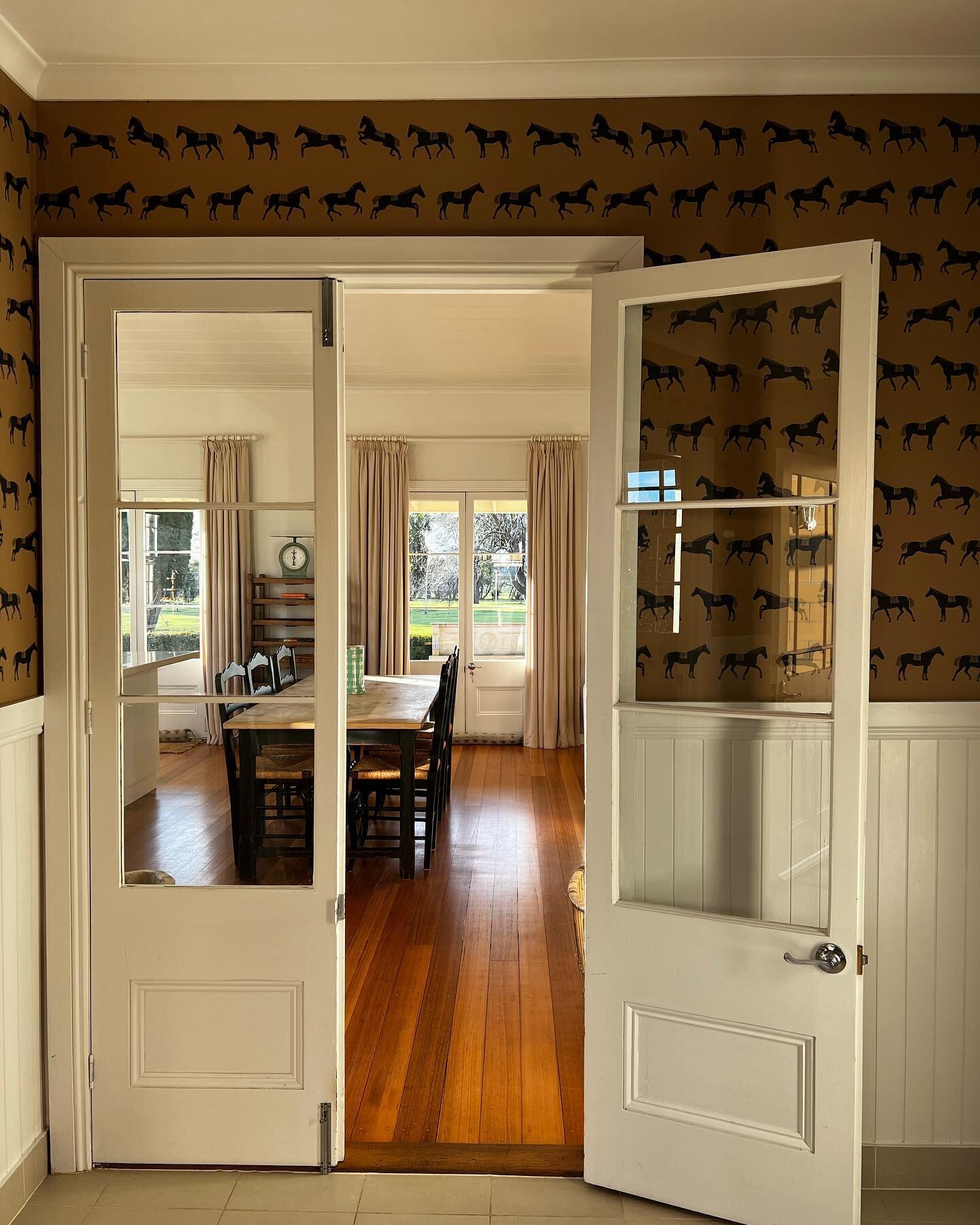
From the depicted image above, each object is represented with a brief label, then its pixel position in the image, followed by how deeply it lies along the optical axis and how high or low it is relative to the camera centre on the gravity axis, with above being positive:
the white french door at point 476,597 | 7.91 -0.11
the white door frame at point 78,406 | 2.22 +0.47
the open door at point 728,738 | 1.96 -0.38
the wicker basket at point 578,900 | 2.99 -1.16
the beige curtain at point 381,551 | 7.74 +0.31
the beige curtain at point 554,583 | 7.69 +0.02
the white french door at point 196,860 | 2.26 -0.75
